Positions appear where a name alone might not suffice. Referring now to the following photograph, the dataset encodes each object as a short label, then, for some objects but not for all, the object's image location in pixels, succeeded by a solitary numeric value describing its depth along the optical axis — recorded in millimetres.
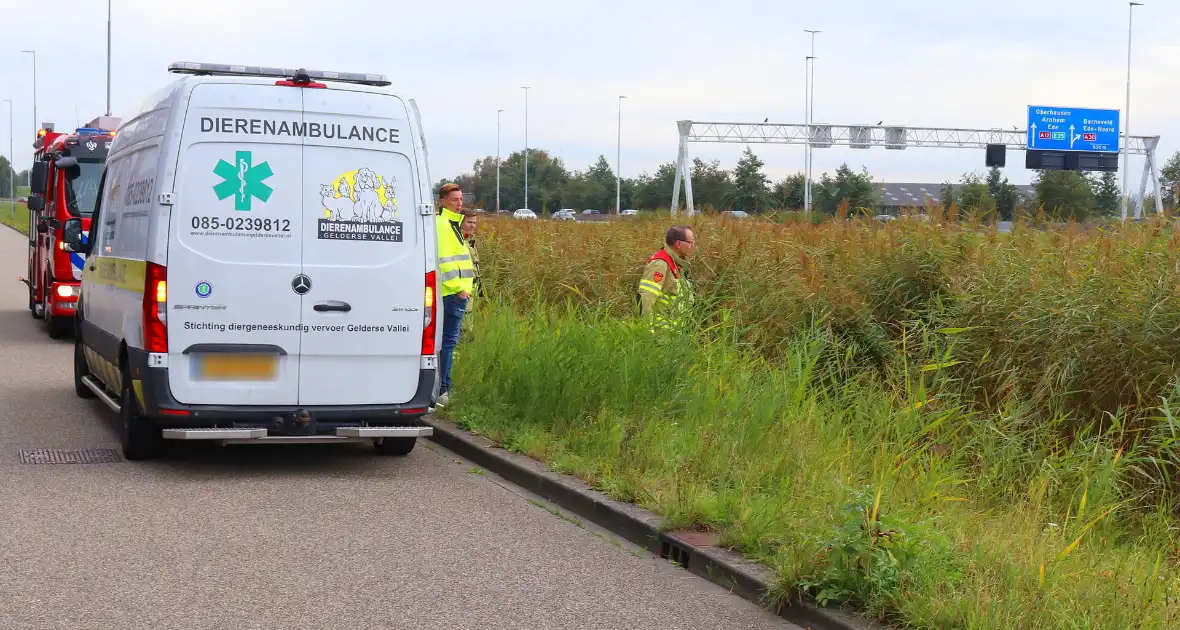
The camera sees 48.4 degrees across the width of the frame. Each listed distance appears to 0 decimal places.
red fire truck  16391
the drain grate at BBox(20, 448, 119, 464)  8695
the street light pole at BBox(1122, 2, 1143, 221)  52750
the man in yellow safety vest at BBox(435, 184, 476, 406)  10617
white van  8047
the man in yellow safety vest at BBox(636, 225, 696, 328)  10250
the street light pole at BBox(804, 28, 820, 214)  55400
